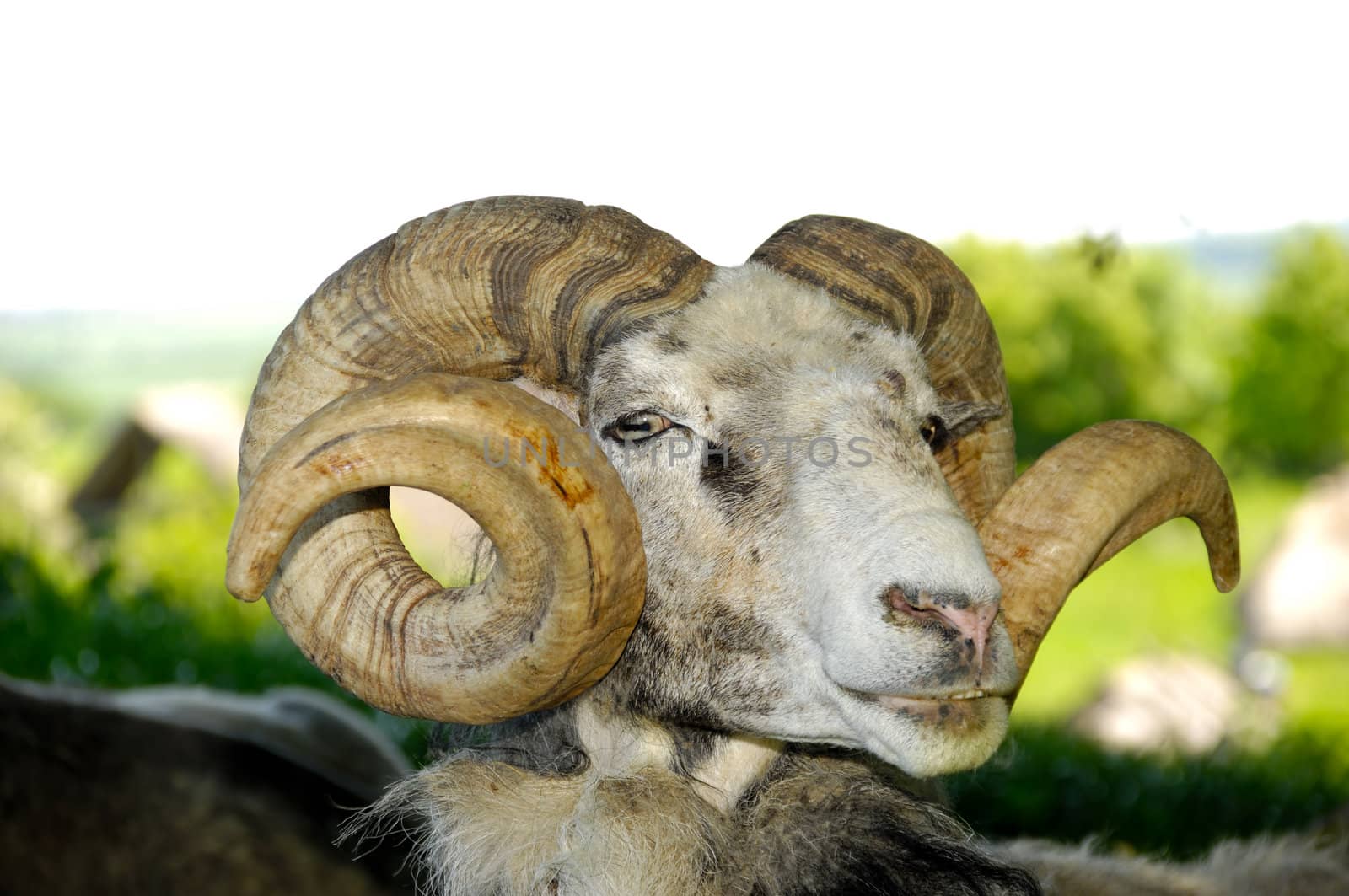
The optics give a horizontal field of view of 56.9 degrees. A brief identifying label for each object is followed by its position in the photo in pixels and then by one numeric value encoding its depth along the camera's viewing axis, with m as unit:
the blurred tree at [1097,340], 28.27
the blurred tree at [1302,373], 30.61
